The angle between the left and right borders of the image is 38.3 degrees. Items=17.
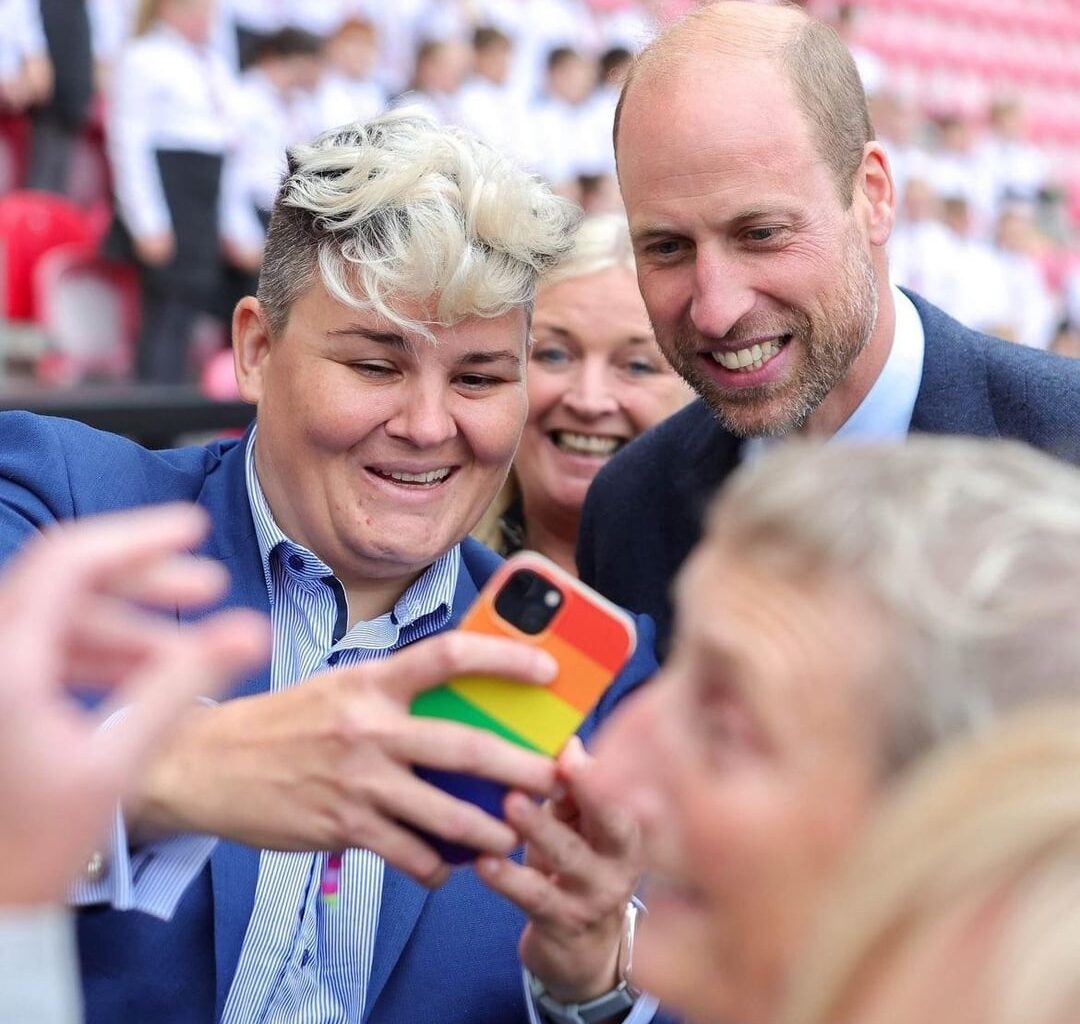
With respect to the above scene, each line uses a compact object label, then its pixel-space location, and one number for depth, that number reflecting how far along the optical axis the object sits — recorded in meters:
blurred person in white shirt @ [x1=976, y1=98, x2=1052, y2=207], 10.83
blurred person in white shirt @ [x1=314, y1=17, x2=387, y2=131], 6.65
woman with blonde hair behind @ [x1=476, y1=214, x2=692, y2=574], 2.80
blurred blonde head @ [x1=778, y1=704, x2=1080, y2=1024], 0.71
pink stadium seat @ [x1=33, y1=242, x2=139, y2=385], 5.73
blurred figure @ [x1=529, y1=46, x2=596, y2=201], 7.74
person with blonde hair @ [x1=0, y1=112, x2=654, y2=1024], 1.23
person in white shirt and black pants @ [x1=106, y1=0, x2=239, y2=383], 5.83
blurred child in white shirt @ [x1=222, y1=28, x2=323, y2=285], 6.20
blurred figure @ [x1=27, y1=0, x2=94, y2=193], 5.80
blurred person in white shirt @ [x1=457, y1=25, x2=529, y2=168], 7.43
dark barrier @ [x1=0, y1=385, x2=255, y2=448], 4.36
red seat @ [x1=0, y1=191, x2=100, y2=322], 5.72
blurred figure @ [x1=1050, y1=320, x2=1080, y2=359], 9.81
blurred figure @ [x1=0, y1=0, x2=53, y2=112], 5.61
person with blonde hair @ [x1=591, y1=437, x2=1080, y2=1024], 0.79
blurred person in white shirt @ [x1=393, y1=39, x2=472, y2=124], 7.15
